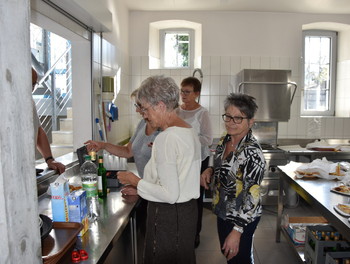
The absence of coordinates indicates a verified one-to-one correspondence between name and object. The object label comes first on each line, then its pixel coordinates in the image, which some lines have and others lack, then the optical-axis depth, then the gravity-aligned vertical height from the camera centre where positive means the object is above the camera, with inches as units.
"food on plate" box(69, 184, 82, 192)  60.2 -15.3
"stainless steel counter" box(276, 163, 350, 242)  59.4 -19.9
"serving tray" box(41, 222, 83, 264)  36.3 -17.0
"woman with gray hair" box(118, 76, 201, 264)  47.1 -11.2
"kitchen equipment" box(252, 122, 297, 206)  139.2 -29.1
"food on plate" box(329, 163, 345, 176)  88.5 -17.3
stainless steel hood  138.5 +9.8
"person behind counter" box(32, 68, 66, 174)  76.2 -10.4
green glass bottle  66.4 -15.3
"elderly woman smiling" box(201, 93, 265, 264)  58.2 -14.1
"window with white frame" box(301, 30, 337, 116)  168.4 +22.6
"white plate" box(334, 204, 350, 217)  61.0 -19.9
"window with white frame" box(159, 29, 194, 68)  167.8 +35.0
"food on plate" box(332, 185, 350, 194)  74.8 -18.8
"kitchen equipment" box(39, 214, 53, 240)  37.8 -15.2
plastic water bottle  59.1 -14.2
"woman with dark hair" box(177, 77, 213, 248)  100.8 -1.4
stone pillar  20.8 -2.0
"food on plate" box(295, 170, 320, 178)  89.7 -18.0
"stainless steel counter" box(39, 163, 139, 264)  44.2 -19.6
